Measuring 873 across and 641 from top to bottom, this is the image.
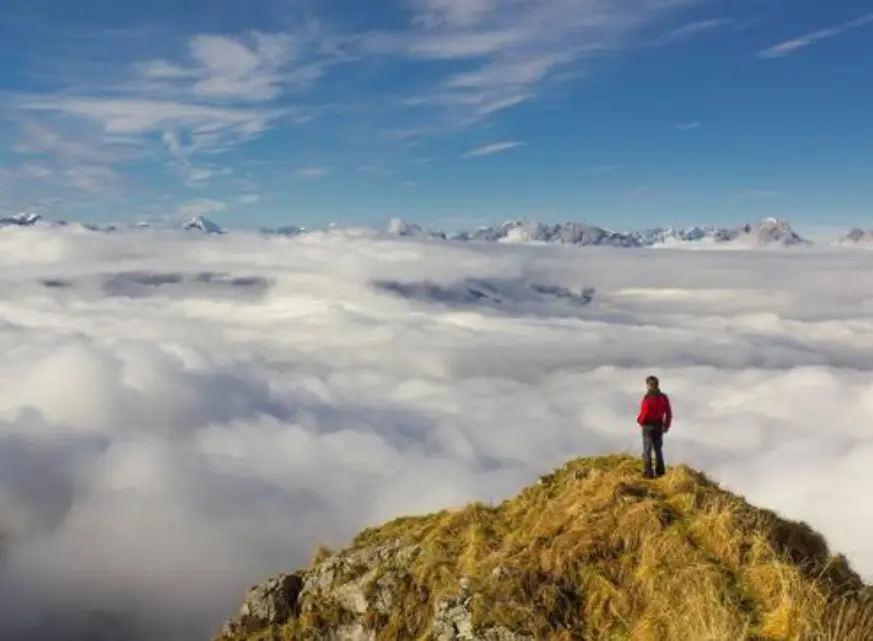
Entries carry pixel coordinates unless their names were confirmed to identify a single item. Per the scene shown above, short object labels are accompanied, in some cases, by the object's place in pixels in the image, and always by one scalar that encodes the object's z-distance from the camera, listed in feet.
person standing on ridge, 76.13
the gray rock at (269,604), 78.28
